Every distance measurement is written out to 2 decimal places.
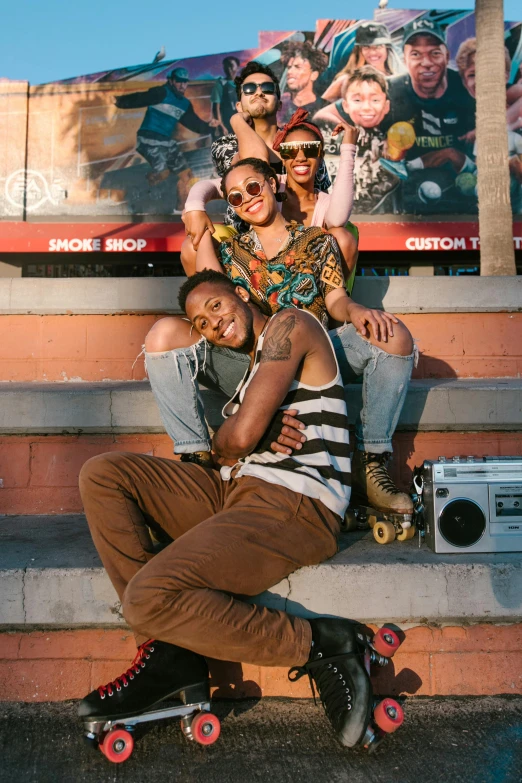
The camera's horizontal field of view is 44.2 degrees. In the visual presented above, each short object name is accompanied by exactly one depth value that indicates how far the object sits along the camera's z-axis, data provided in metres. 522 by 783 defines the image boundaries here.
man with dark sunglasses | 3.68
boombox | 2.25
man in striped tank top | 1.84
